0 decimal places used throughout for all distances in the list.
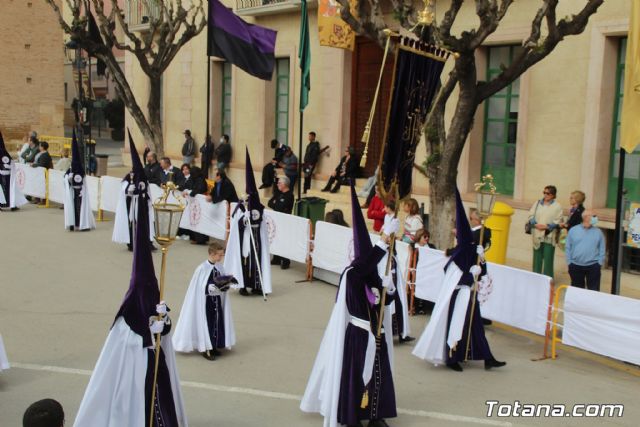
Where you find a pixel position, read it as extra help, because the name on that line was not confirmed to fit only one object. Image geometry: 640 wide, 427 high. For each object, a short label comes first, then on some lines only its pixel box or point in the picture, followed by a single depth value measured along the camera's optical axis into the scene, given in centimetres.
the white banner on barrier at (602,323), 891
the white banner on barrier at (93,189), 2020
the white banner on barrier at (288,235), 1405
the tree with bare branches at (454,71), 1155
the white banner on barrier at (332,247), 1306
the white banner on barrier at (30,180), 2208
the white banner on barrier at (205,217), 1633
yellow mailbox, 1399
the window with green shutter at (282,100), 2319
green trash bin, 1538
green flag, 1766
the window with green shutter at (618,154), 1461
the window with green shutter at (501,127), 1664
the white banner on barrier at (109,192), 1952
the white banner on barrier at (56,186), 2128
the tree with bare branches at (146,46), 2255
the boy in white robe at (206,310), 929
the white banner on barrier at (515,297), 997
